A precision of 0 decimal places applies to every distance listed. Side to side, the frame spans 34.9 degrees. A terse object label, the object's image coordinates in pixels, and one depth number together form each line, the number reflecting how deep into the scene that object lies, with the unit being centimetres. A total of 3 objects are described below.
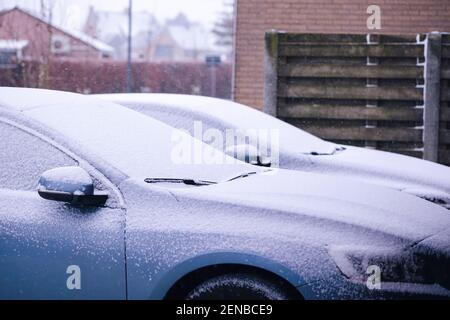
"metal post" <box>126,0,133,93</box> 1469
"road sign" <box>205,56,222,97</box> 2769
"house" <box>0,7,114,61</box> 1524
